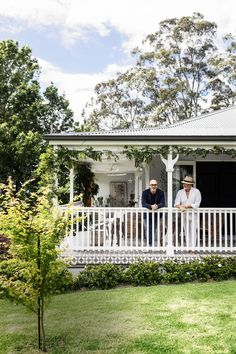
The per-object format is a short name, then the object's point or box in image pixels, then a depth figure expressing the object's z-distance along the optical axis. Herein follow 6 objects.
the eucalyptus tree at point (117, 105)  34.06
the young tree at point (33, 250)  4.83
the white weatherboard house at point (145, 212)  9.05
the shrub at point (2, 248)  9.38
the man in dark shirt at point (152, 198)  9.29
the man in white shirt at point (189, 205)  9.04
